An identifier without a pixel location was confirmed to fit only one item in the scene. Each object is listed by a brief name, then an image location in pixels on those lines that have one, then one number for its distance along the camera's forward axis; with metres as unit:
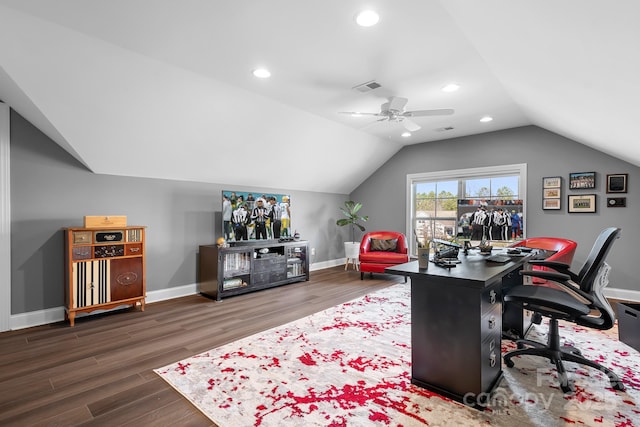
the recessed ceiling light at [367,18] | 2.26
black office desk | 1.87
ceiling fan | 3.47
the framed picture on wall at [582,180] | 4.67
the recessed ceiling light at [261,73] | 3.18
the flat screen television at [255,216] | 4.78
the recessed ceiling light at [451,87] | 3.57
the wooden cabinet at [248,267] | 4.40
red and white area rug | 1.80
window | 5.49
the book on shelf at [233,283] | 4.41
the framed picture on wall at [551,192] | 4.96
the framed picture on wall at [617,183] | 4.43
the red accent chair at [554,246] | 4.05
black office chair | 2.07
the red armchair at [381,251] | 5.49
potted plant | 6.61
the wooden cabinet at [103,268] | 3.33
